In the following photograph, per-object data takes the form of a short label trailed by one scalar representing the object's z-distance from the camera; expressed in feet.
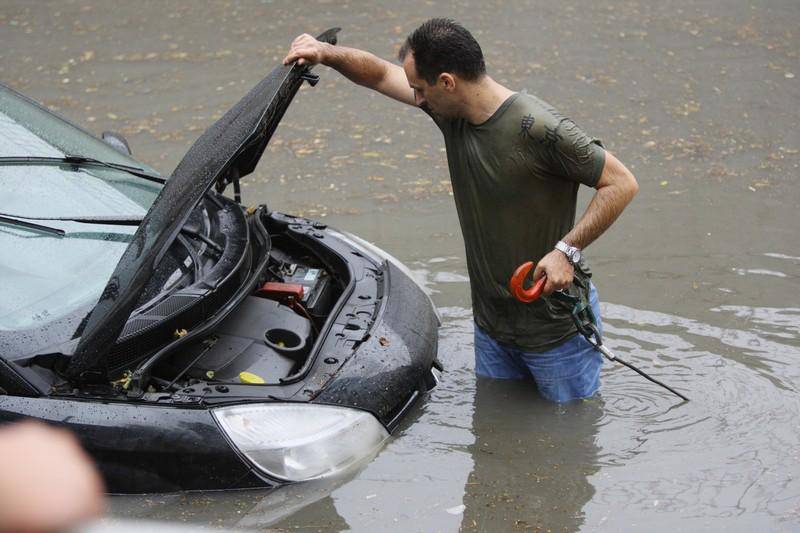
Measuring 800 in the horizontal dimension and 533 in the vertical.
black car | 24.41
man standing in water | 25.17
